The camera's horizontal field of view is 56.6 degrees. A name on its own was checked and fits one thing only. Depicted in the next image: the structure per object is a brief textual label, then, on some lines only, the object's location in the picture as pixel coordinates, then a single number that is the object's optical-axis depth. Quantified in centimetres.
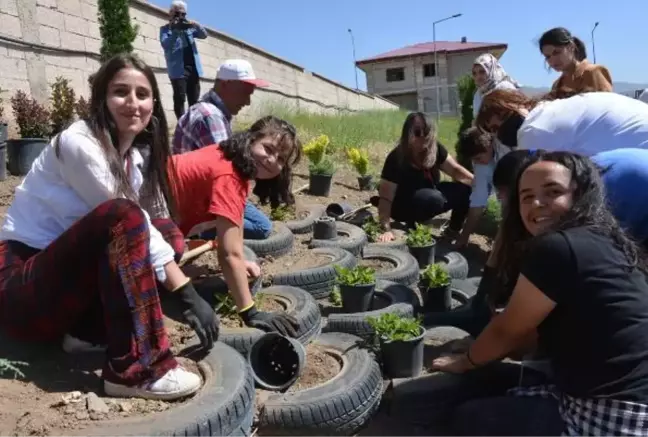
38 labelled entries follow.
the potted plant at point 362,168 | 772
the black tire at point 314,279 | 380
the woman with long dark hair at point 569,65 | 434
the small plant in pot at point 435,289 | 378
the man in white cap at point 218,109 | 416
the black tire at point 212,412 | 193
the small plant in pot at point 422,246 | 468
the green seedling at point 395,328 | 282
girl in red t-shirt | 276
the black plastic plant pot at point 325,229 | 489
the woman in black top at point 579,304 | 187
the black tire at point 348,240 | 470
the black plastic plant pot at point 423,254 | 469
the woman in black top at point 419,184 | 528
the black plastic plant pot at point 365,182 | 802
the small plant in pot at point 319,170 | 707
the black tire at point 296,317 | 278
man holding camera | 779
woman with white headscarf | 566
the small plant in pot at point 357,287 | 356
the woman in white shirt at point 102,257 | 205
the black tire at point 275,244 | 425
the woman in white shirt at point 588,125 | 268
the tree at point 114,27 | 920
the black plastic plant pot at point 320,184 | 706
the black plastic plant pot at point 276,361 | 264
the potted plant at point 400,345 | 281
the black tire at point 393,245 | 496
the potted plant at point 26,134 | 593
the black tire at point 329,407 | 246
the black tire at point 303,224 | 532
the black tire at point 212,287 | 321
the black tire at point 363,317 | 330
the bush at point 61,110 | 666
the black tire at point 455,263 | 464
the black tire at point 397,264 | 423
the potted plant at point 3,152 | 569
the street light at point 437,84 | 3871
